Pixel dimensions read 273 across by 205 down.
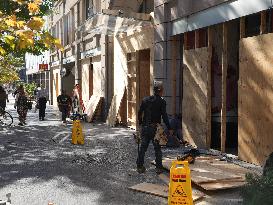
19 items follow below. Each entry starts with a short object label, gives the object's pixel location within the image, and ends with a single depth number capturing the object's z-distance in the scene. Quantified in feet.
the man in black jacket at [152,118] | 27.45
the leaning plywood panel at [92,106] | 65.85
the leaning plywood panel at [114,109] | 59.23
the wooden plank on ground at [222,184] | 23.11
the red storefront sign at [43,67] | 132.05
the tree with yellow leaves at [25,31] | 12.43
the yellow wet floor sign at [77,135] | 42.19
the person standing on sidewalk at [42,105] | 71.08
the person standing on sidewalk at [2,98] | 62.87
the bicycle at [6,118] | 60.81
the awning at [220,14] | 28.82
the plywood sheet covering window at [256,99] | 28.03
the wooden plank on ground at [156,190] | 22.34
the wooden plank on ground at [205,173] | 24.59
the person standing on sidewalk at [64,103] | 65.67
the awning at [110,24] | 47.50
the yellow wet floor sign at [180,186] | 18.45
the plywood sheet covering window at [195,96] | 36.40
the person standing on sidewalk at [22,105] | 62.85
